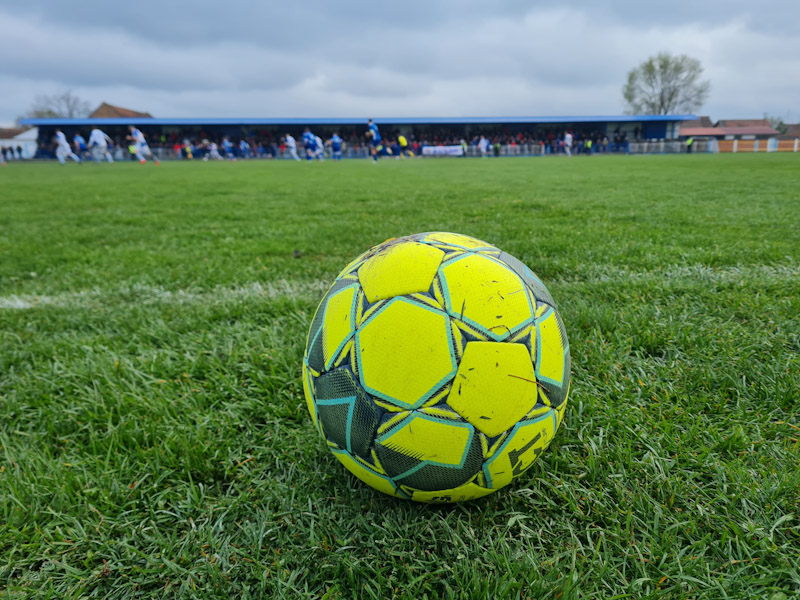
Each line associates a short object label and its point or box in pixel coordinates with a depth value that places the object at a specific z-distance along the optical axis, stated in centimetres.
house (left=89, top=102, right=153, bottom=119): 7112
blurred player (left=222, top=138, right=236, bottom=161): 4172
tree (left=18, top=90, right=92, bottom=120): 7519
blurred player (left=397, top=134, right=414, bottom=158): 4409
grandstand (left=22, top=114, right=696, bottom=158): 4572
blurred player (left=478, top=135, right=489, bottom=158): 4225
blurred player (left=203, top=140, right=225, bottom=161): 4269
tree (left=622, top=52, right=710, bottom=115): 6500
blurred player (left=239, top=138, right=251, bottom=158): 4492
